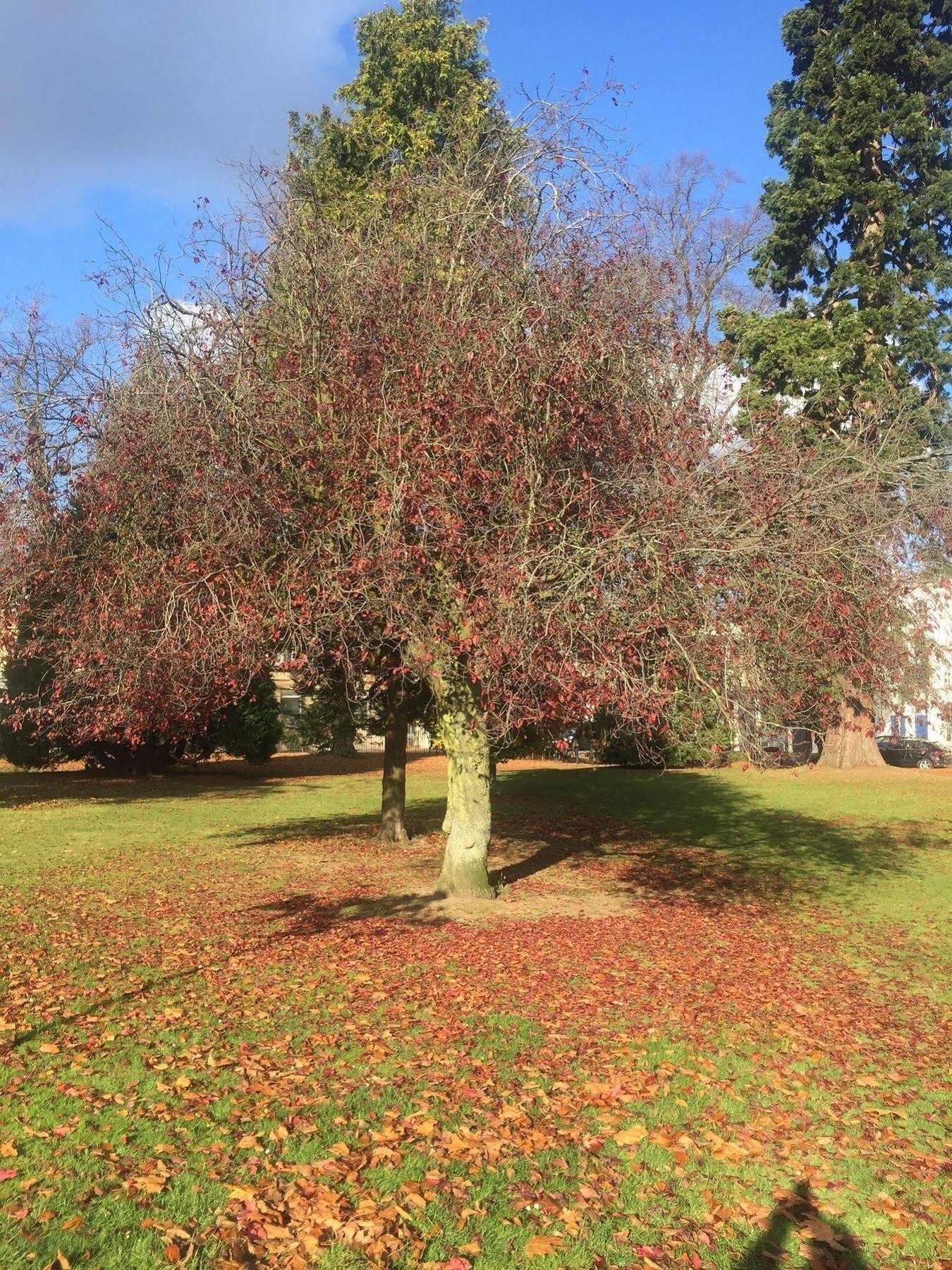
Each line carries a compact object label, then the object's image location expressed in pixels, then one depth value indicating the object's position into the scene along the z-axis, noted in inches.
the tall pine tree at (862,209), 1073.5
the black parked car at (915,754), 1469.0
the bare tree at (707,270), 978.7
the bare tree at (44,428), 415.5
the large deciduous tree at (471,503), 344.8
